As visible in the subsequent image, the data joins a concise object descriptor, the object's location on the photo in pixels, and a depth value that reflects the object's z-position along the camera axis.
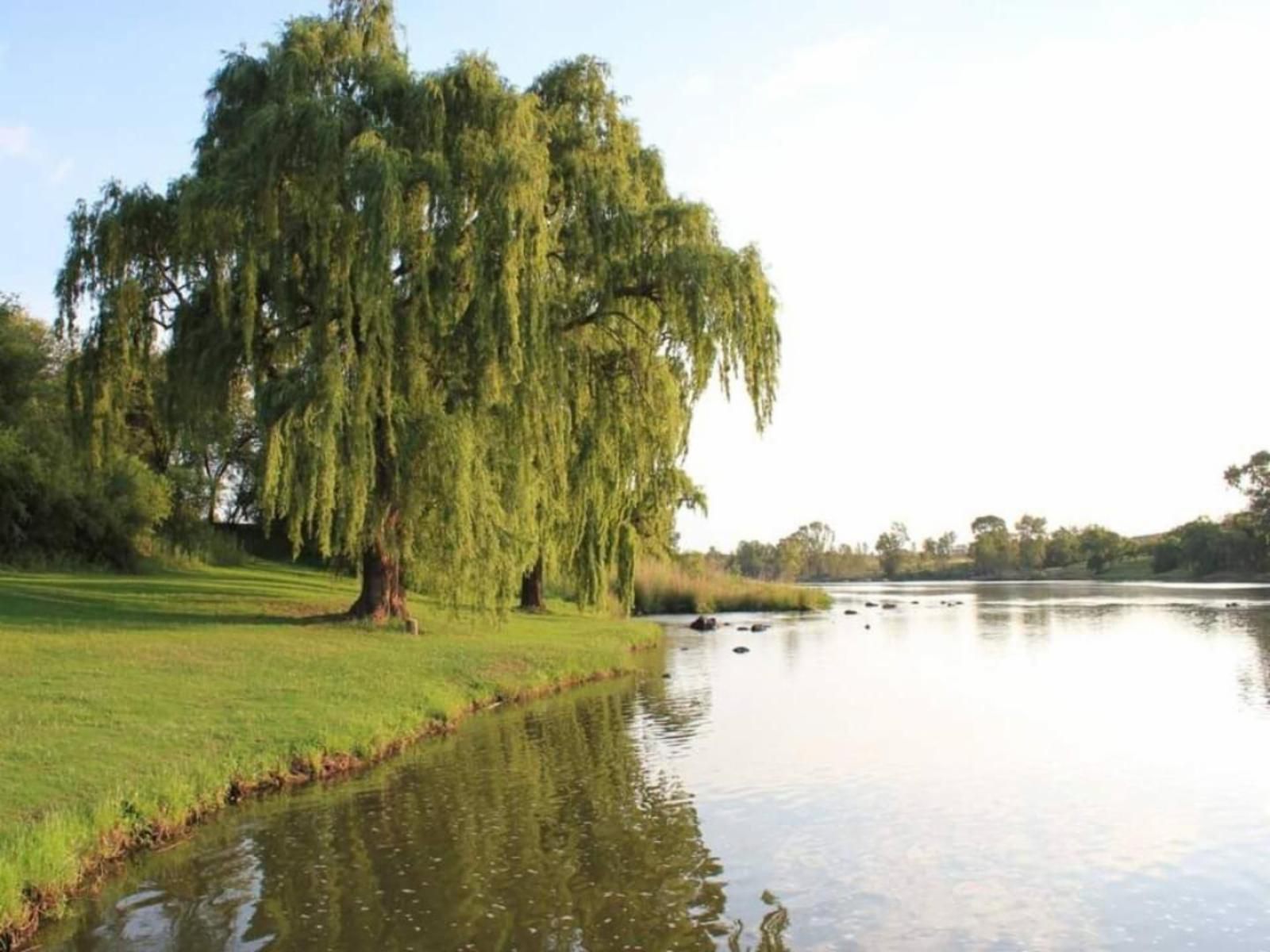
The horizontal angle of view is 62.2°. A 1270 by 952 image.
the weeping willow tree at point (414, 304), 19.36
